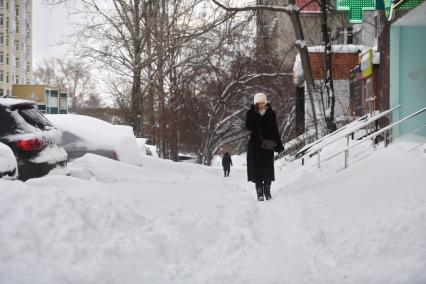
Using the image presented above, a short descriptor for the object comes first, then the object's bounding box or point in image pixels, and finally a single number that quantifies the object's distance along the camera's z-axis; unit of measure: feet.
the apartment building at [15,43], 303.68
